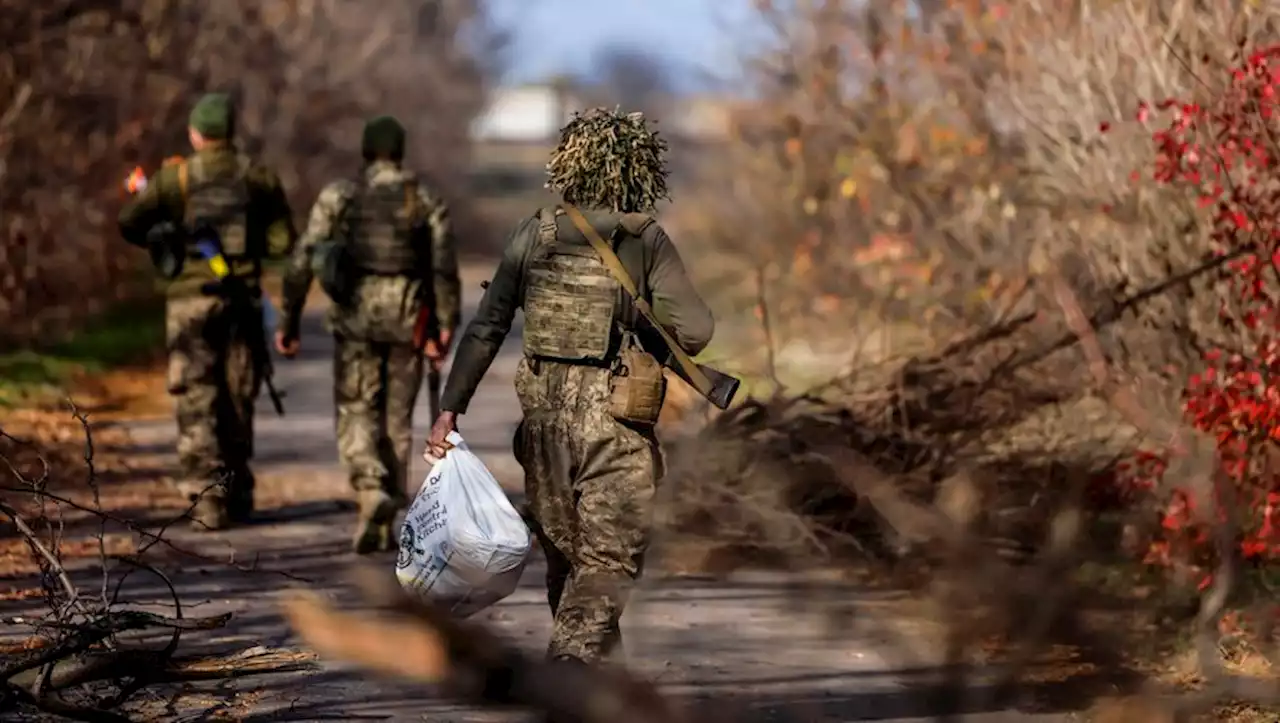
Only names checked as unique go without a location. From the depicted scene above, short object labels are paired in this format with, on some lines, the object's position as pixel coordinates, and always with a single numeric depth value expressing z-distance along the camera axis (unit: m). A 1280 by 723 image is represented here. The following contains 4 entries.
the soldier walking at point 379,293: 19.64
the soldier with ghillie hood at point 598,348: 12.72
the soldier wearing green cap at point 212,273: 20.75
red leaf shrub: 17.48
